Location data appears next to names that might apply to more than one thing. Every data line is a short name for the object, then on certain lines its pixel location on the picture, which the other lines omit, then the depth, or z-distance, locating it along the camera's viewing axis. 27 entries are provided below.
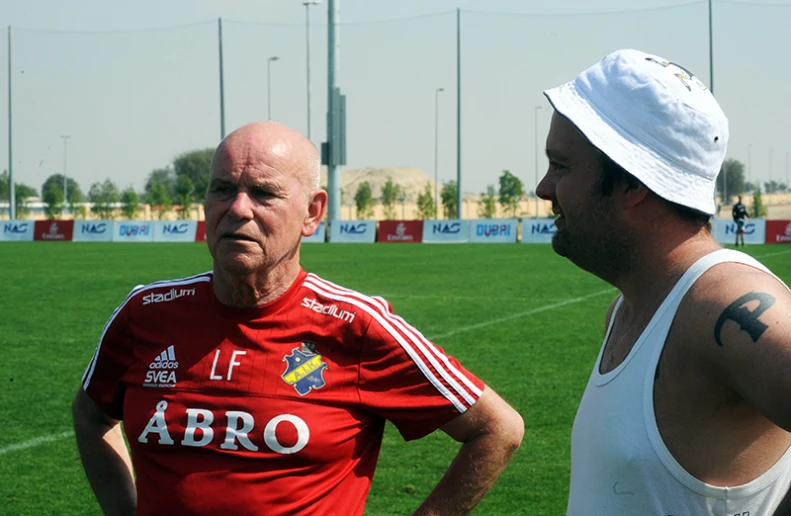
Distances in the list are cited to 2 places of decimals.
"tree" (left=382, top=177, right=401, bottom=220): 90.38
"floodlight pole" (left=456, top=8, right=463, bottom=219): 56.19
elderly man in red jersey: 3.01
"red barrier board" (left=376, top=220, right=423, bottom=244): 43.09
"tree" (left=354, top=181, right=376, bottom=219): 92.31
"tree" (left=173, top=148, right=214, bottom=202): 135.62
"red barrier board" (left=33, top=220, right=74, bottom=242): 46.94
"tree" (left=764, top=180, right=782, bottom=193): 129.82
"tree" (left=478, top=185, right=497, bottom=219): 83.88
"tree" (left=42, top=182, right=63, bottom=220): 82.06
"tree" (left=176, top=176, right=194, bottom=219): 82.44
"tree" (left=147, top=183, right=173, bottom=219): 87.62
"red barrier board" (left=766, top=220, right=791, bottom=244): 37.31
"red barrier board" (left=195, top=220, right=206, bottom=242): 45.40
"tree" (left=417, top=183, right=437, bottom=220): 80.63
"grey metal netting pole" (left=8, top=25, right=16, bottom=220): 56.72
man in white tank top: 2.00
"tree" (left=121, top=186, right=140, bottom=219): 84.81
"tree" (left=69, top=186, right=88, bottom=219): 82.54
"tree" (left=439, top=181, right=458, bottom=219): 92.34
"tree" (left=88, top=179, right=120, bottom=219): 88.69
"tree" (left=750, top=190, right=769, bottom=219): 83.79
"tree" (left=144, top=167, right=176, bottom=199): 137.07
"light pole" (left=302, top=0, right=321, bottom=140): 58.87
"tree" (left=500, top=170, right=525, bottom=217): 89.44
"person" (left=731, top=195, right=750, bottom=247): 34.59
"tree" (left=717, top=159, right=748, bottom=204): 101.52
